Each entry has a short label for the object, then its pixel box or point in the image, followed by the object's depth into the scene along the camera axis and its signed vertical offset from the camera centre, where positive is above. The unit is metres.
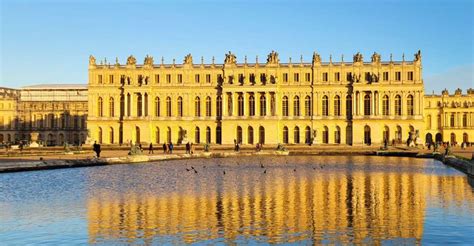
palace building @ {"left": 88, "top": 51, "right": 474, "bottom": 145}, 94.50 +4.52
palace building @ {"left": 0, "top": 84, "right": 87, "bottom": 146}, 123.31 +2.70
